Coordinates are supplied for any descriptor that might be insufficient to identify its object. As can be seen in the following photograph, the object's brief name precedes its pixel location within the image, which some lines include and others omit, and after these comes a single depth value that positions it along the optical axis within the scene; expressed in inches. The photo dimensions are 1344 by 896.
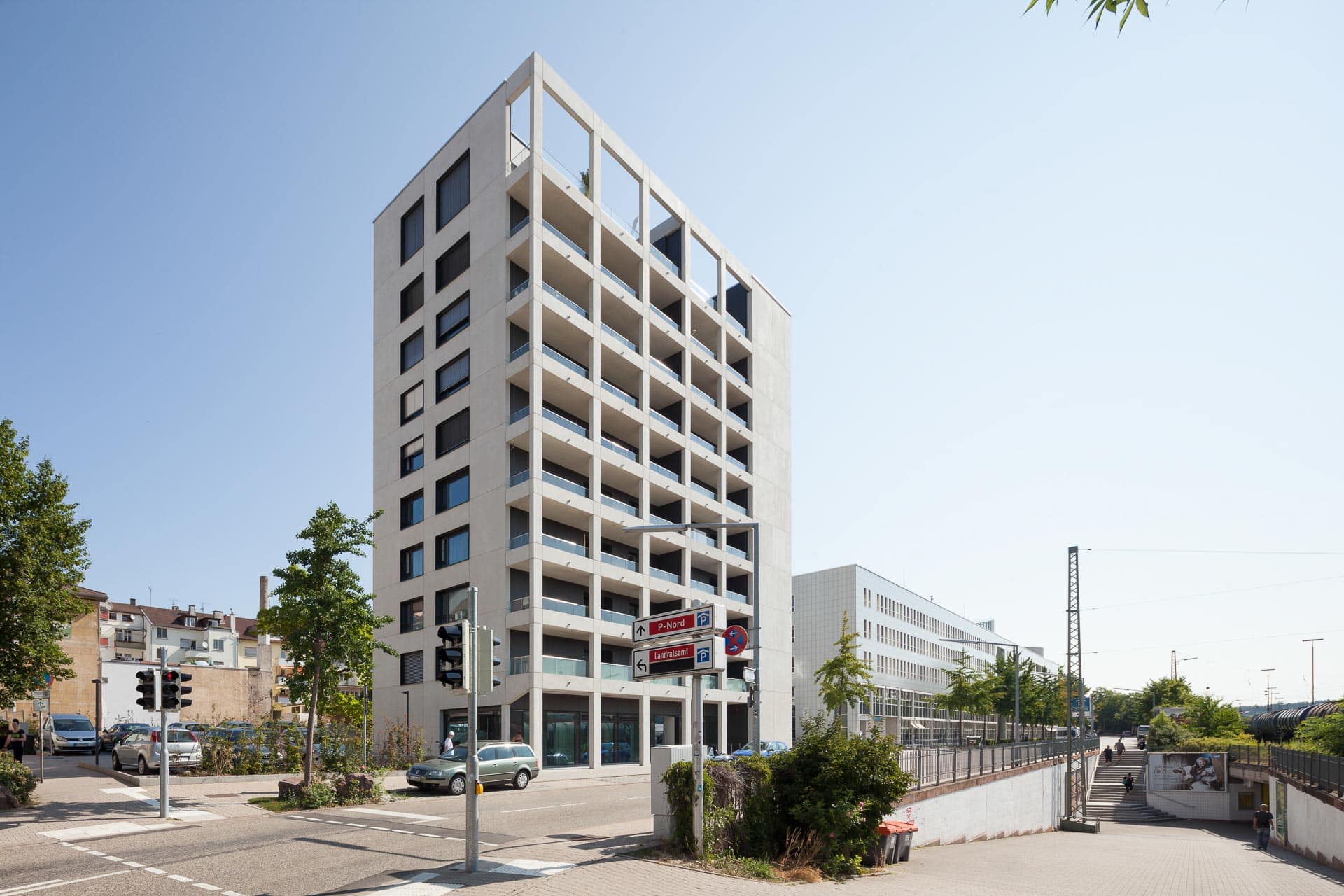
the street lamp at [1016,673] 2534.0
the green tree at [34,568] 898.7
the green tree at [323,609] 1024.2
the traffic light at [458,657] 572.7
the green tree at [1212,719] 3070.9
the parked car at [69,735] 1819.6
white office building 3299.7
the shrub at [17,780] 885.2
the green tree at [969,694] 3169.3
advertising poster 2225.6
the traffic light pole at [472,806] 559.8
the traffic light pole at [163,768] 841.5
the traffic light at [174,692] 867.4
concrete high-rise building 1641.2
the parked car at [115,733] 1715.1
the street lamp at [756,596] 965.8
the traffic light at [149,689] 857.5
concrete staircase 2253.9
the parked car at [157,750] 1159.0
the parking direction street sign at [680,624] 644.1
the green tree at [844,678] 2028.8
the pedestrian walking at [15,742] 1108.6
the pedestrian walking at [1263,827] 1464.1
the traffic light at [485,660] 583.5
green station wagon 1071.6
